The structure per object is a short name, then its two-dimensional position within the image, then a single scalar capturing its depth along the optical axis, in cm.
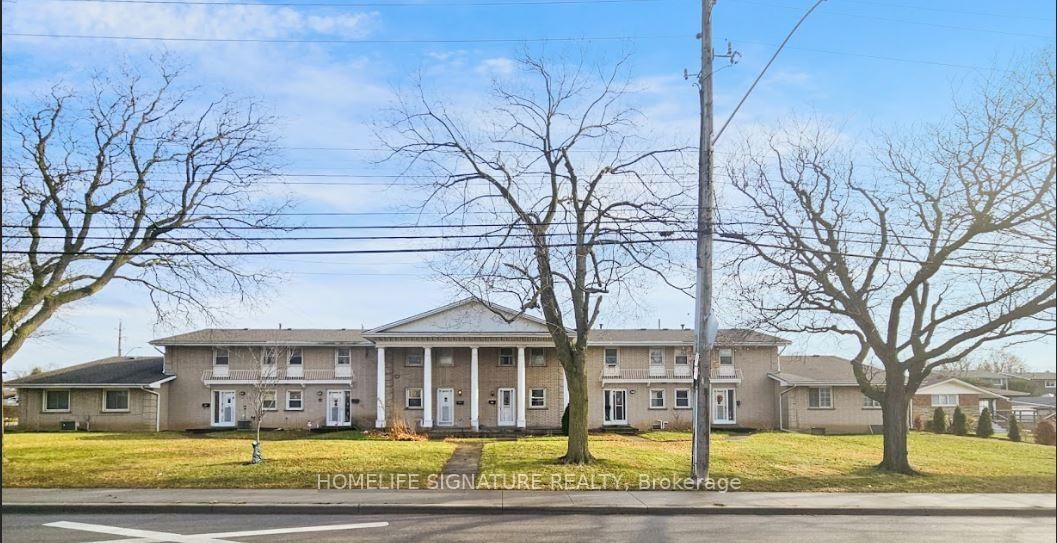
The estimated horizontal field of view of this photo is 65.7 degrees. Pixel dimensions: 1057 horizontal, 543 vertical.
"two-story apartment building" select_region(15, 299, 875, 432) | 4041
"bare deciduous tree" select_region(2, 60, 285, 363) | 1998
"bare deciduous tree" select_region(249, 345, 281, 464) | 2043
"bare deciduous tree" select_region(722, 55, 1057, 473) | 1547
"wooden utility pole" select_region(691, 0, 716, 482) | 1662
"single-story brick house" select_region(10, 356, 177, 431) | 4028
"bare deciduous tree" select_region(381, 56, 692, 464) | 1950
